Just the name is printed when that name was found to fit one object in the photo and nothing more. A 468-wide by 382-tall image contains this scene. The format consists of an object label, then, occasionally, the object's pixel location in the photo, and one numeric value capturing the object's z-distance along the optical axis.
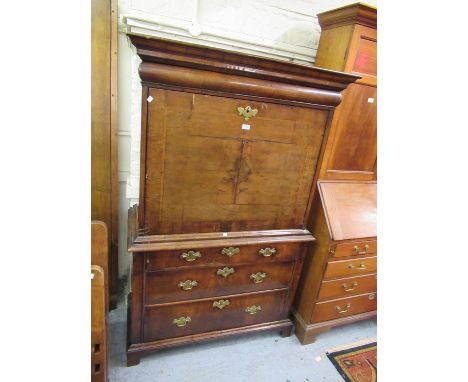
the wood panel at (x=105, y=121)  1.54
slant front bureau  1.75
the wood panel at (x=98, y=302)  1.17
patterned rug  1.80
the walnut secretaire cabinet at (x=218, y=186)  1.24
